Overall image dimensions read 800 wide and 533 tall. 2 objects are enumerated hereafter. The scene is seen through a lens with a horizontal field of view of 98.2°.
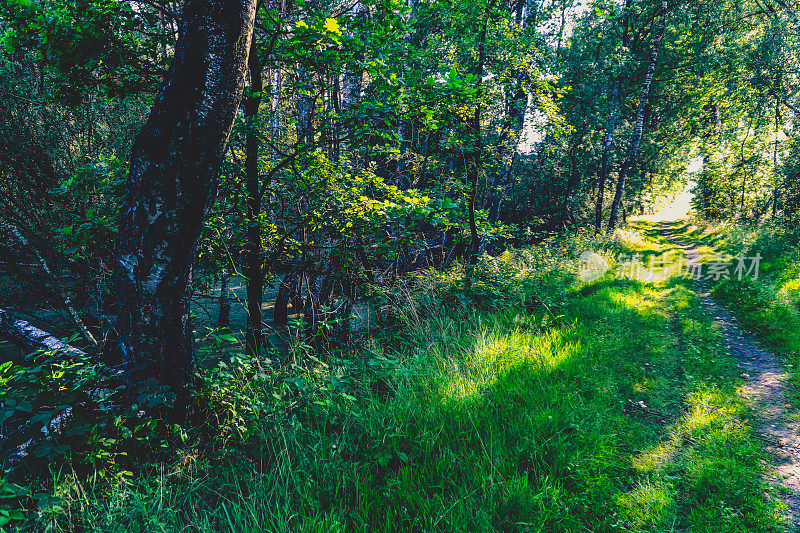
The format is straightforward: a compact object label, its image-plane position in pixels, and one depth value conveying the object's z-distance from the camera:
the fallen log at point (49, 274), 4.35
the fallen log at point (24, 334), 4.14
